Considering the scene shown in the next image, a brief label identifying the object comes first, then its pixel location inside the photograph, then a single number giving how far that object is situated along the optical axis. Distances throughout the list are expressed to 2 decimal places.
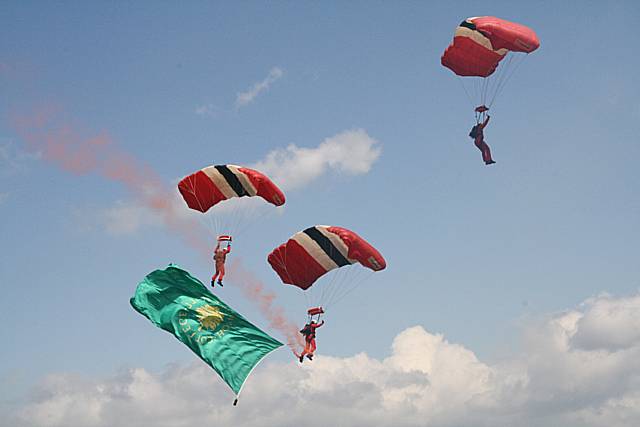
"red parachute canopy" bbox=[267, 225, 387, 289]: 32.38
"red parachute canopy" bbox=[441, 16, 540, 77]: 34.19
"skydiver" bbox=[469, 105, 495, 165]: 36.28
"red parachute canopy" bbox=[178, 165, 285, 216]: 33.69
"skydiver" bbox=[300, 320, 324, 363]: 31.86
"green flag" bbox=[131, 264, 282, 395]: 30.73
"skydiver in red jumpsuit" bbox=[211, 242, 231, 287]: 34.91
